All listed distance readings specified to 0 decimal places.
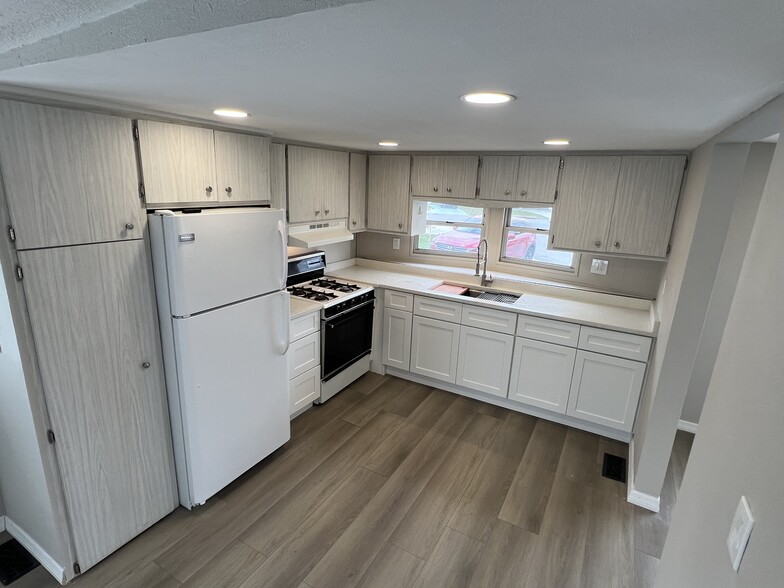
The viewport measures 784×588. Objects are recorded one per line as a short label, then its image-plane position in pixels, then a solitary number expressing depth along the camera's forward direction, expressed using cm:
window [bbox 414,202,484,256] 419
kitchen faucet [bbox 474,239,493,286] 393
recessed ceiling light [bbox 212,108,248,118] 194
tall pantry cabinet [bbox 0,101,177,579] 162
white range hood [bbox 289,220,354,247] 332
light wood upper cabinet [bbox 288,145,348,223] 322
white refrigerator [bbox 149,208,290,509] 207
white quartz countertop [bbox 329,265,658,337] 304
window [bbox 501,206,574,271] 383
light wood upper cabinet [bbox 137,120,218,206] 201
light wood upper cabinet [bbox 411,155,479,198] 369
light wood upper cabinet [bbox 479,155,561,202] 336
